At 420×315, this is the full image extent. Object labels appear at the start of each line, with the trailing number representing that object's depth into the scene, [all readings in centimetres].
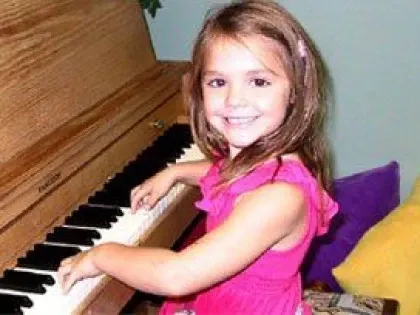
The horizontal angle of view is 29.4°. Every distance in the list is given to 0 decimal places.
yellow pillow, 179
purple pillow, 221
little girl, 126
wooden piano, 138
